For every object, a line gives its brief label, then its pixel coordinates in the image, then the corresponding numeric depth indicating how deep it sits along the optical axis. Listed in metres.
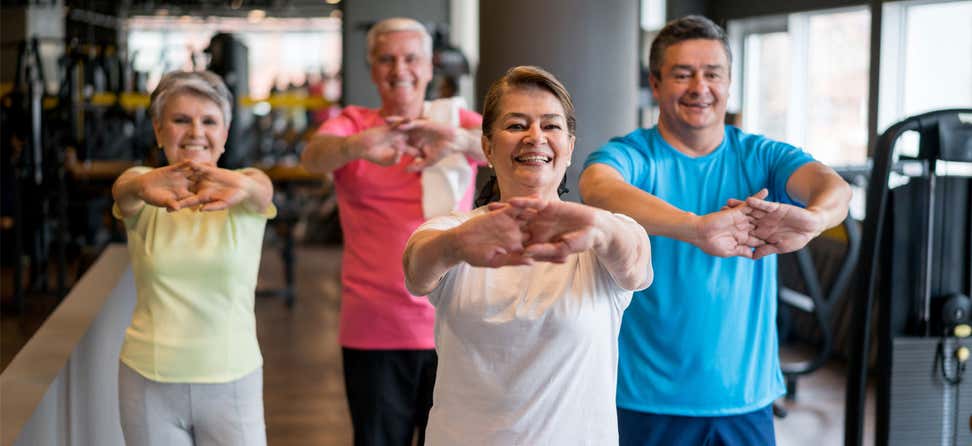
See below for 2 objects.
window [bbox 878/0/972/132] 6.83
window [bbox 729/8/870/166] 8.32
